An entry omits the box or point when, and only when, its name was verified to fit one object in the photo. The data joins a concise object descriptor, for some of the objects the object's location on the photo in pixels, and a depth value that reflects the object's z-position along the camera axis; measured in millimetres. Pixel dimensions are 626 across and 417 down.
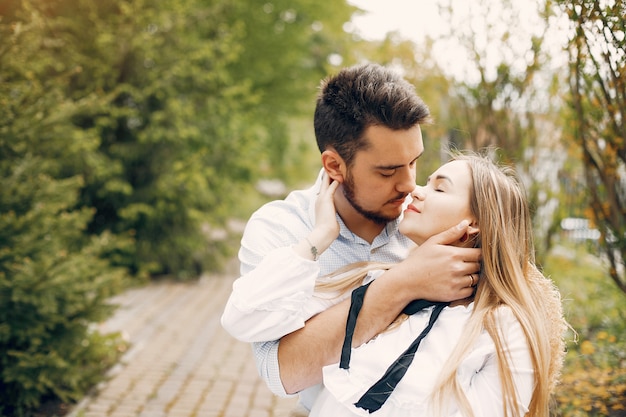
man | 1913
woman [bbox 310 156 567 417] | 1785
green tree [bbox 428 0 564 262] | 5121
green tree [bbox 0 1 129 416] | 3805
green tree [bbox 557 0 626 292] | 2889
